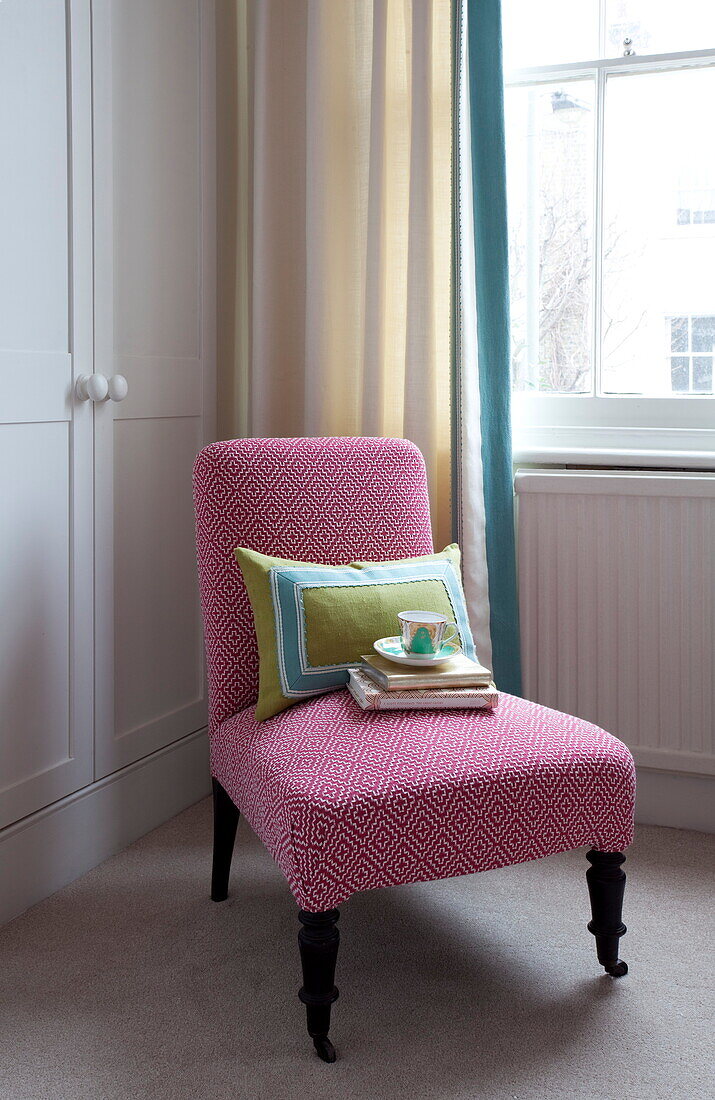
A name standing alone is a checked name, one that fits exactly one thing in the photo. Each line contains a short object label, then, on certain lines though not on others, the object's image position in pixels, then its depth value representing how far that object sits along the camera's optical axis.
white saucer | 1.70
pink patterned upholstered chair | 1.44
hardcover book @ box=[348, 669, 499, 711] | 1.68
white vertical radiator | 2.20
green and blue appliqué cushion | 1.76
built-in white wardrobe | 1.86
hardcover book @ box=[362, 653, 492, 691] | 1.68
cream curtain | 2.29
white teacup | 1.71
